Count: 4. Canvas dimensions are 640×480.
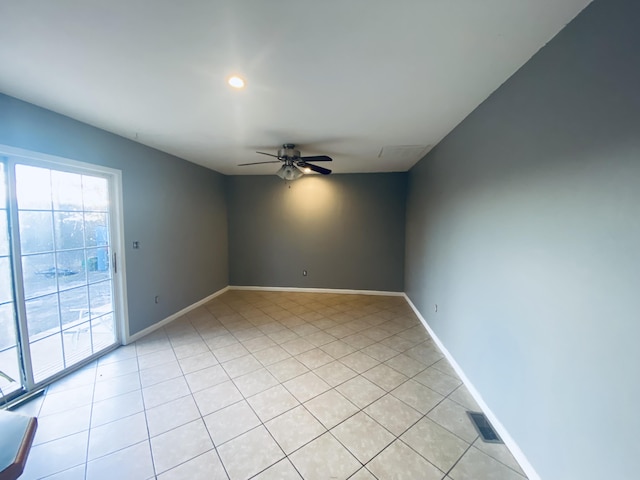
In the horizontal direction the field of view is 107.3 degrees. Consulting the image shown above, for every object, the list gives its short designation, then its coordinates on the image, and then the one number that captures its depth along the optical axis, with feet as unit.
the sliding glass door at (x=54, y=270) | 6.59
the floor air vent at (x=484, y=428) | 5.46
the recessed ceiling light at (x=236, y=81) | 5.50
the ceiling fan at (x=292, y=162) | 10.00
